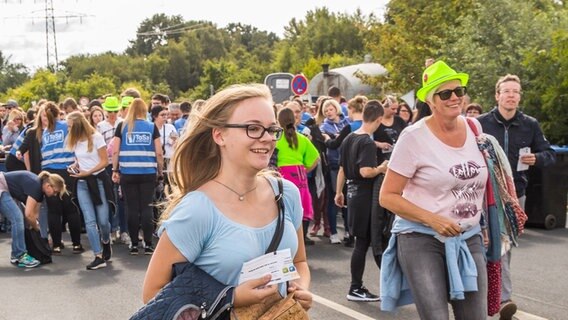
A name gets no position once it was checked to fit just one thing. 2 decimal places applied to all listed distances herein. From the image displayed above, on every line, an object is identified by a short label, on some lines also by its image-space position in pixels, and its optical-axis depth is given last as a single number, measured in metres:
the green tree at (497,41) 19.95
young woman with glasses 3.00
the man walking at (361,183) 7.72
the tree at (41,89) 56.69
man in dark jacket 7.54
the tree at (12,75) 103.24
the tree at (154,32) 125.42
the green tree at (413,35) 29.42
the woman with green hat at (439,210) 4.53
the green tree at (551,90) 15.64
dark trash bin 12.08
